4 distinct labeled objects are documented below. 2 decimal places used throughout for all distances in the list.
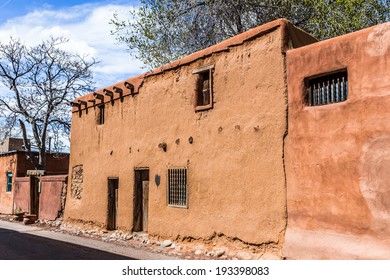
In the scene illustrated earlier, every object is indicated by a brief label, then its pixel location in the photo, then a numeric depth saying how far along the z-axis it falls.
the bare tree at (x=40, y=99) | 23.92
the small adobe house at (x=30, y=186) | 16.28
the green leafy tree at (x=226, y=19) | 15.11
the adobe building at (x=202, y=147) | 7.97
